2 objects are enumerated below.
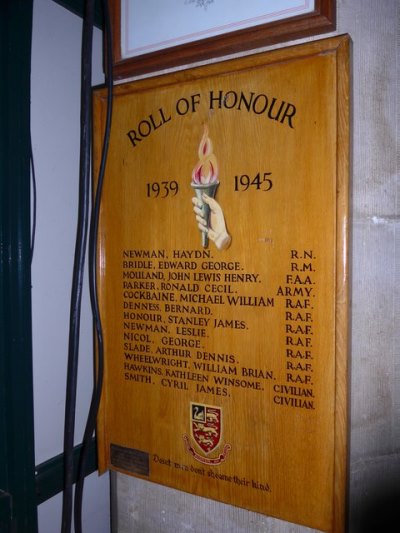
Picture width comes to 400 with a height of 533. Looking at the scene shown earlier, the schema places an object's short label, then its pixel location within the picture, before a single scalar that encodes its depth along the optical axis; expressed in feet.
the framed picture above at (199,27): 2.37
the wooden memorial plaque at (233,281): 2.32
